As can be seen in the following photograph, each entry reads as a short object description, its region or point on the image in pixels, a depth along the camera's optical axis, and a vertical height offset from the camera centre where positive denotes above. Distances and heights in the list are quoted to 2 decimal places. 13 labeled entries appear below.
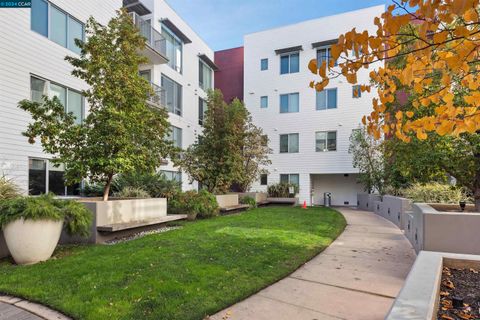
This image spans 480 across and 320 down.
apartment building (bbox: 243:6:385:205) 21.95 +4.04
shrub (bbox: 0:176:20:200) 6.38 -0.55
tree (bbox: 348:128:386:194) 17.17 +0.17
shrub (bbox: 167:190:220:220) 11.45 -1.49
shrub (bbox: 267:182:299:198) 21.27 -1.76
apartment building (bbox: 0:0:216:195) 10.38 +3.67
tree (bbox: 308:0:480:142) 1.56 +0.62
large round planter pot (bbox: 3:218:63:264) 5.38 -1.29
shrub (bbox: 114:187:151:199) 10.05 -0.97
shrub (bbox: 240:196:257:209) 16.97 -2.01
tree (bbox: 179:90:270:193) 15.24 +0.70
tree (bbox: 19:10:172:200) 7.71 +1.11
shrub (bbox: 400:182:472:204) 9.31 -0.92
